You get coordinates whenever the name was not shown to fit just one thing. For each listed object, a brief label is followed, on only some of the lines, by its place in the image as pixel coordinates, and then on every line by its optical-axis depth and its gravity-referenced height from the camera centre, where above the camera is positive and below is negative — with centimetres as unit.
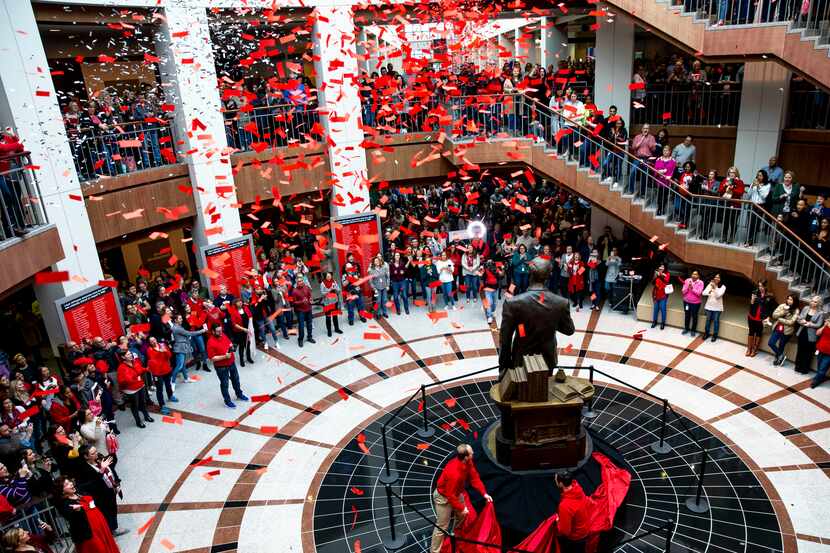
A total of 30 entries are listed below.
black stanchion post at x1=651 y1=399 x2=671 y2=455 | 771 -477
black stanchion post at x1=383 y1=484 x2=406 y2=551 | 646 -478
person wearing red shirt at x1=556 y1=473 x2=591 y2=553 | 529 -374
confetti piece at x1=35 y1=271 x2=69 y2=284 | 925 -249
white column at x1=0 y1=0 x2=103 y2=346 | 887 -38
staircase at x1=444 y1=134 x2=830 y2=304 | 988 -286
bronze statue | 691 -274
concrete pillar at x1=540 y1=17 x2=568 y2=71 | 2177 +106
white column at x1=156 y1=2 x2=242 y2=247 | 1091 -25
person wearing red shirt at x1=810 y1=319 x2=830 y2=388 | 883 -431
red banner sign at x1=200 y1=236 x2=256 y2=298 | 1180 -319
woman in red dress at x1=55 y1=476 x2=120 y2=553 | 579 -388
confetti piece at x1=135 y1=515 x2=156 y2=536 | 707 -483
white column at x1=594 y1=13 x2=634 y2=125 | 1306 +8
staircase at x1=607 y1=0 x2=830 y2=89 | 895 +34
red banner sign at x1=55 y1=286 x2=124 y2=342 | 971 -332
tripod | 1198 -455
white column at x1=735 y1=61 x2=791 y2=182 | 1143 -107
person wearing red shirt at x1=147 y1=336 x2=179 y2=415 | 946 -394
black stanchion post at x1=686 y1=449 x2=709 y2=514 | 669 -480
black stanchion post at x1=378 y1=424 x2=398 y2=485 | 750 -475
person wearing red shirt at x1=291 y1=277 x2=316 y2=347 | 1150 -385
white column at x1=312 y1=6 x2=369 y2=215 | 1238 -23
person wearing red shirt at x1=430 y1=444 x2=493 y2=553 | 562 -371
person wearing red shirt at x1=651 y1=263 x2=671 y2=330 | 1106 -406
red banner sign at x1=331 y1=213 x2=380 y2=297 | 1317 -320
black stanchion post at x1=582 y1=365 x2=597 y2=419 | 855 -475
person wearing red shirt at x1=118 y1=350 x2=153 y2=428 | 900 -396
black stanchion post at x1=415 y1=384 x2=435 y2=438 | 841 -473
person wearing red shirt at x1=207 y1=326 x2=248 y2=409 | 919 -388
